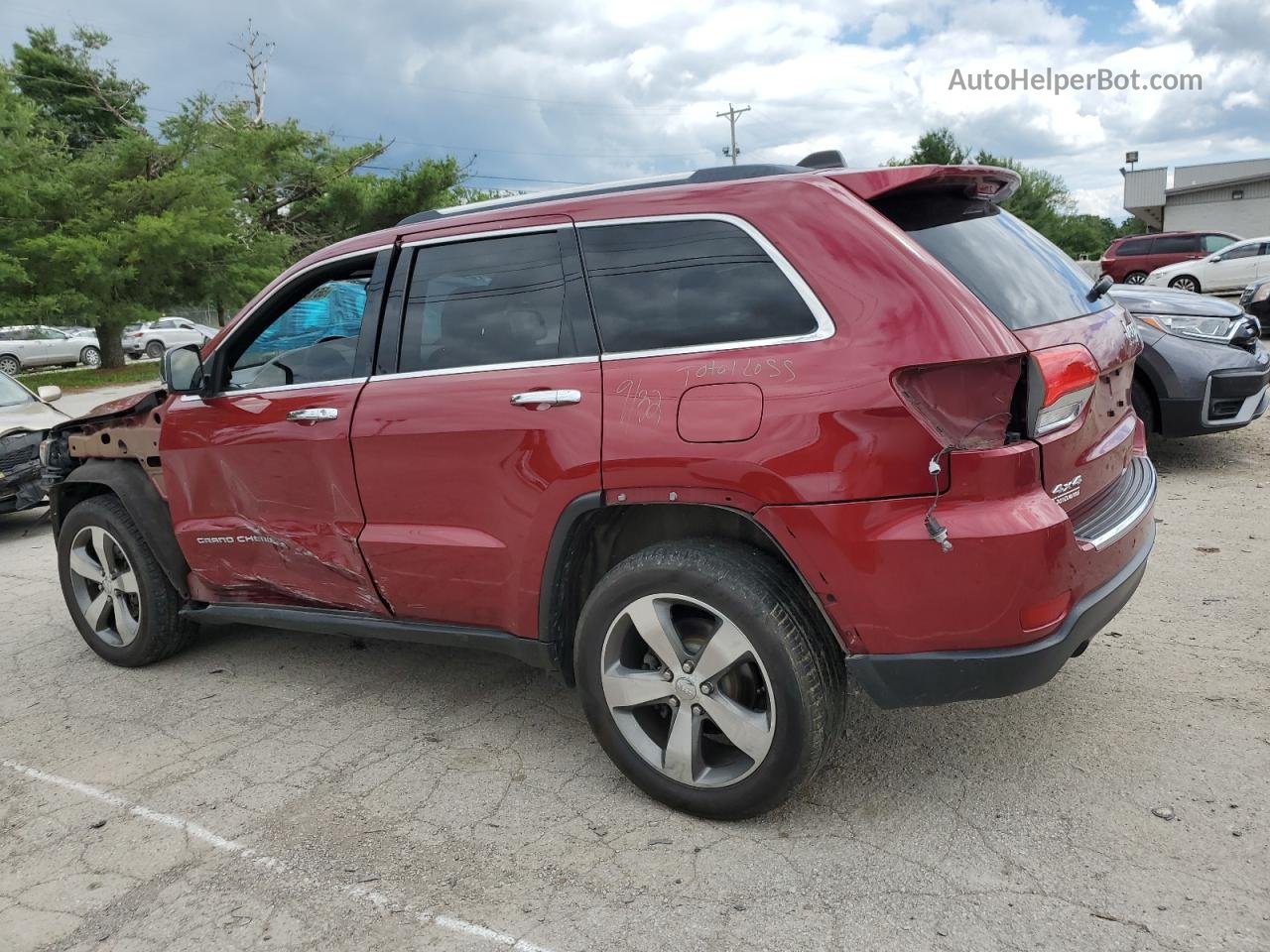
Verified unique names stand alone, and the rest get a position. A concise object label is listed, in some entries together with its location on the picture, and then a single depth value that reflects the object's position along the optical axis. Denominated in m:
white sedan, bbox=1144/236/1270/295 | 20.83
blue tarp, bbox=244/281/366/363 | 3.67
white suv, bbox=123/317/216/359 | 33.59
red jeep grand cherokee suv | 2.47
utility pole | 59.94
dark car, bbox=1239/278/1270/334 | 12.03
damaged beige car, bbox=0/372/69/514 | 7.59
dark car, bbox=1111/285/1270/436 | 6.22
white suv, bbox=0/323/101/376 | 29.25
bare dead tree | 42.62
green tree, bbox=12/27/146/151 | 33.06
